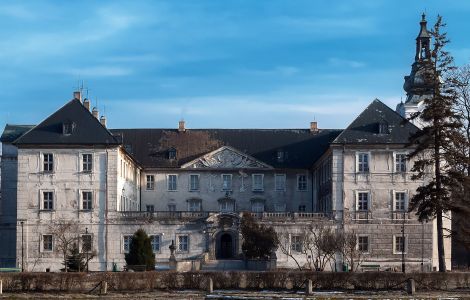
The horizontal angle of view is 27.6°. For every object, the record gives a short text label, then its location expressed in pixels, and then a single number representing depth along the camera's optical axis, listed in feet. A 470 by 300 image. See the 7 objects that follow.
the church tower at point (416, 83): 253.44
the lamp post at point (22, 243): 200.36
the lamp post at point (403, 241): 196.91
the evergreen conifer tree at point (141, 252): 171.12
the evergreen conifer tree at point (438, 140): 157.58
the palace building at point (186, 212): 205.46
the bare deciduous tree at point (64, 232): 201.57
